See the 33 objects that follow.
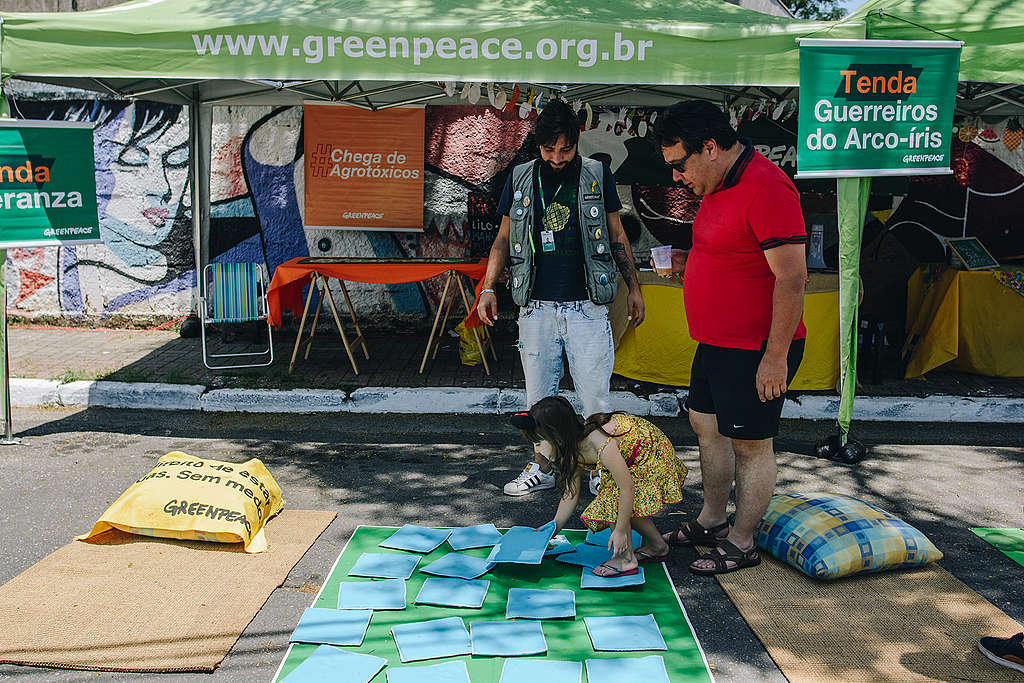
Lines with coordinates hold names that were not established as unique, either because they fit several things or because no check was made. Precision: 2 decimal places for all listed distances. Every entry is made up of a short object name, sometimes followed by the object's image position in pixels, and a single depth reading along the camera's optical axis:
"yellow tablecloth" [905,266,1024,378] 7.19
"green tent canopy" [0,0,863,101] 5.29
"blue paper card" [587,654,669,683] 3.17
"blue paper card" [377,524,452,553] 4.25
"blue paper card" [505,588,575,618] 3.62
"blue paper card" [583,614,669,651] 3.38
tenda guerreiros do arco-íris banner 5.07
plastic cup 4.30
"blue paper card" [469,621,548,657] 3.35
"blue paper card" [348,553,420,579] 3.97
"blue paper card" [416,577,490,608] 3.72
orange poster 8.59
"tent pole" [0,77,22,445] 5.71
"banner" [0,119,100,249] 5.66
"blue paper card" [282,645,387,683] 3.15
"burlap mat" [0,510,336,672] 3.34
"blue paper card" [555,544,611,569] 4.08
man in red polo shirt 3.62
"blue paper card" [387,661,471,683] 3.15
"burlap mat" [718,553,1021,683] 3.29
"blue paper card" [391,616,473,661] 3.32
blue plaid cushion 3.94
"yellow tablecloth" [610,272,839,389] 6.77
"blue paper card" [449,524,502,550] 4.28
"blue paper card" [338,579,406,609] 3.69
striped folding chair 7.53
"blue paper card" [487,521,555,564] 4.00
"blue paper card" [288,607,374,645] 3.42
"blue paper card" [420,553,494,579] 3.96
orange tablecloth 7.00
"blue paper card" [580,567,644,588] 3.87
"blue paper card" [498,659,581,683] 3.17
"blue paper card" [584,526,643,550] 4.32
